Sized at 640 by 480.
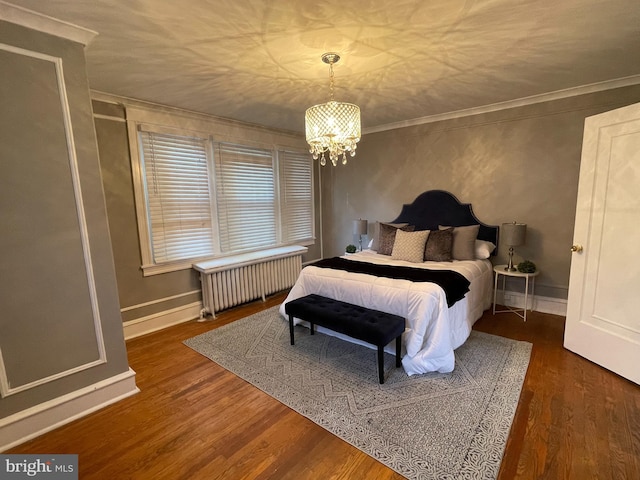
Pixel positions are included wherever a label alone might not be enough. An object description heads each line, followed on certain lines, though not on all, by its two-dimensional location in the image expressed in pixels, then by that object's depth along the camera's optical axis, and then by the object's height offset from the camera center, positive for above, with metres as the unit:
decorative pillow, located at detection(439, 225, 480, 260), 3.50 -0.54
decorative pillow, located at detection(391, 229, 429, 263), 3.48 -0.56
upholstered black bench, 2.24 -0.98
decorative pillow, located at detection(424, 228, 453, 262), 3.46 -0.56
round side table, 3.27 -1.04
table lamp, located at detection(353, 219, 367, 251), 4.56 -0.41
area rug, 1.65 -1.40
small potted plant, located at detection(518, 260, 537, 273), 3.30 -0.79
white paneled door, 2.19 -0.43
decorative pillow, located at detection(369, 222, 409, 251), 4.08 -0.52
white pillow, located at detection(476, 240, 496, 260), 3.52 -0.62
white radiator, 3.58 -0.96
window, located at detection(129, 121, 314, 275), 3.21 +0.11
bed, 2.39 -0.76
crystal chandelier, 2.28 +0.60
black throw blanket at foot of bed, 2.58 -0.71
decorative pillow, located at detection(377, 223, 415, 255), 3.85 -0.51
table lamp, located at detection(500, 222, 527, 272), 3.27 -0.42
